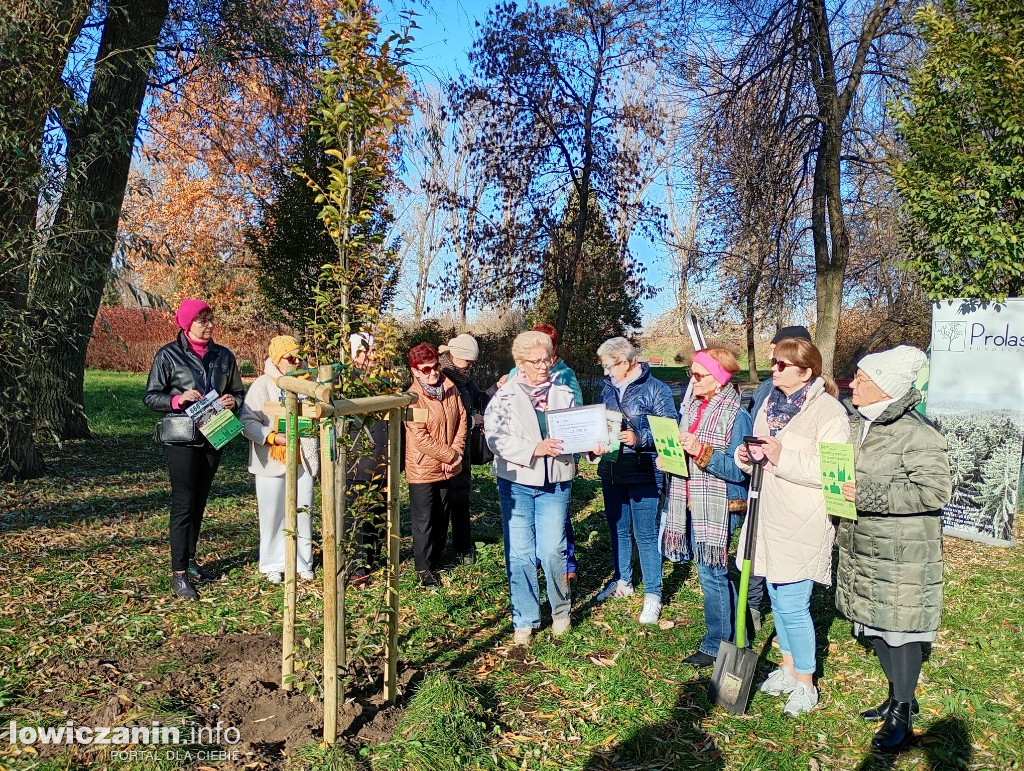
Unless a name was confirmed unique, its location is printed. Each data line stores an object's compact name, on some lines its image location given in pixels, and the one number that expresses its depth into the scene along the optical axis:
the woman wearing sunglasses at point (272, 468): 5.56
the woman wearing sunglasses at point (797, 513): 3.99
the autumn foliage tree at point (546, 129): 16.75
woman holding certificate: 4.71
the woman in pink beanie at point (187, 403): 5.22
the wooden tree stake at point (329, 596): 3.35
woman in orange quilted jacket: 5.81
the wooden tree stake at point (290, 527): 3.47
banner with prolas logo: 7.68
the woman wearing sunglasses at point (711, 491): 4.50
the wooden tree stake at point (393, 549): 3.77
